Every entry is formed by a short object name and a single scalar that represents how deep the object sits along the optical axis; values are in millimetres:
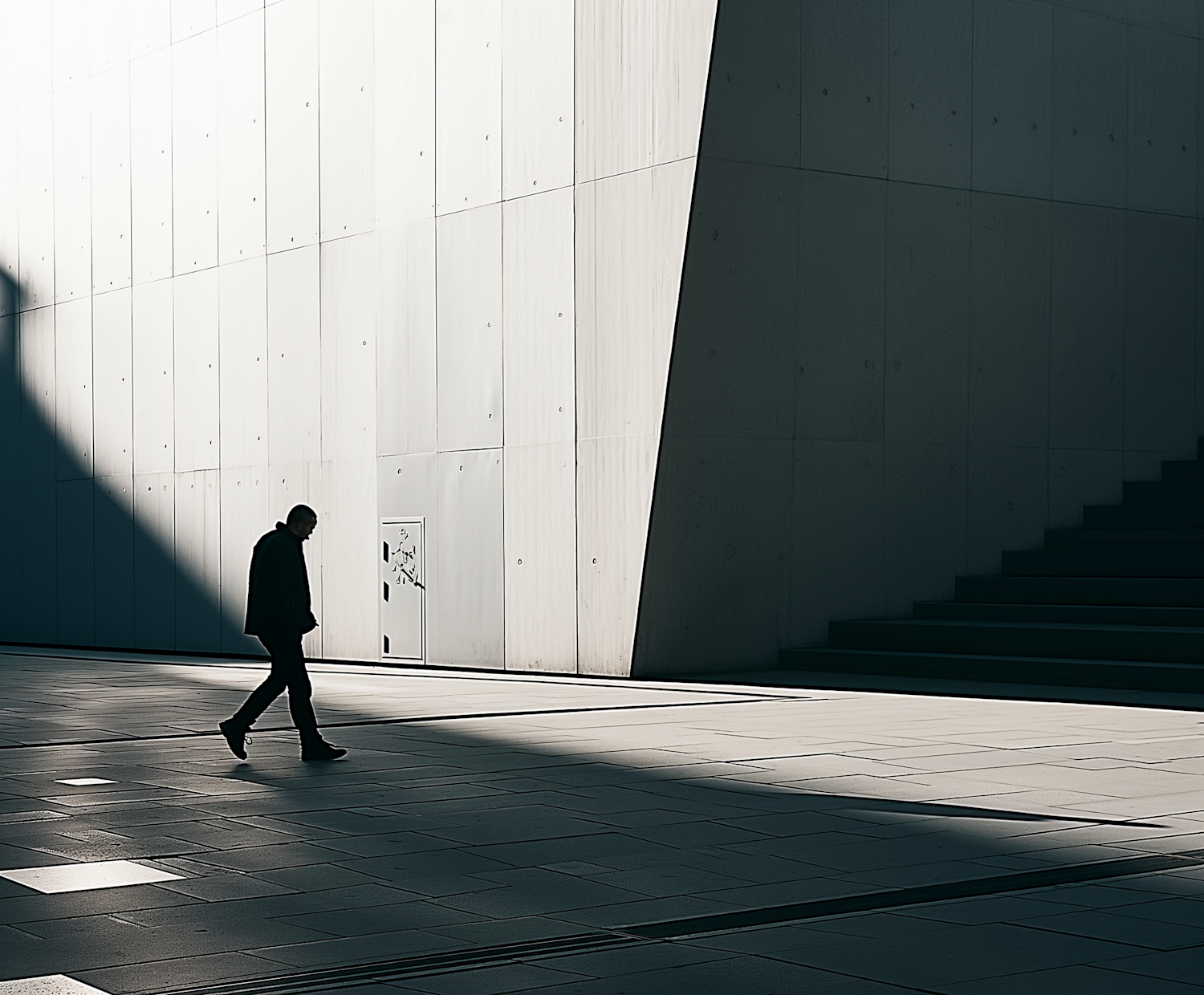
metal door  21906
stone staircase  16812
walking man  11758
